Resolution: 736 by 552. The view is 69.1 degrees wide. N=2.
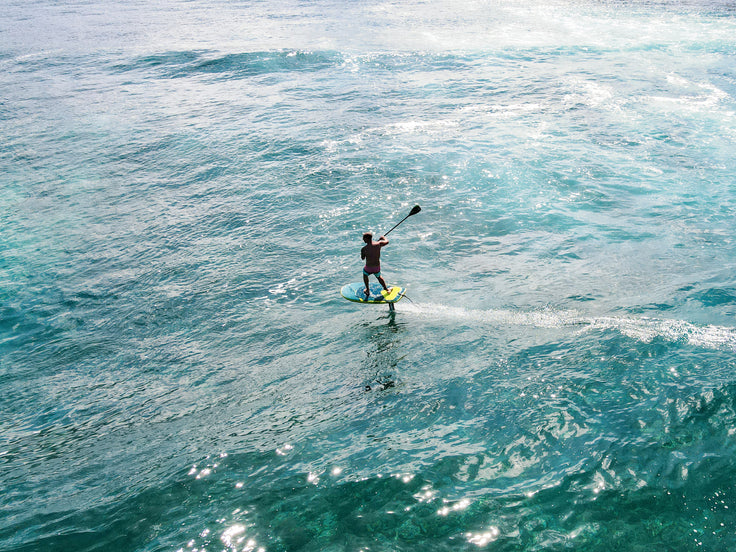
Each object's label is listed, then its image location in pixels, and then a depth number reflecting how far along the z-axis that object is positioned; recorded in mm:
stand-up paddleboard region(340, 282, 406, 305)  12513
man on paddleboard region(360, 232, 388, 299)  12235
